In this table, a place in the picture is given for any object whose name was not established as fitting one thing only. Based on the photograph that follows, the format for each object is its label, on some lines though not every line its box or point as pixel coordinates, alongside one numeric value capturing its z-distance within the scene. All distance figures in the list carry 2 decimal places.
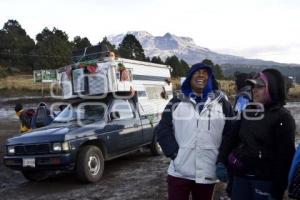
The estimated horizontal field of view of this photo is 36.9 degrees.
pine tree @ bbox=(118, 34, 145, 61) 67.00
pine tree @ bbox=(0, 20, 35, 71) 67.00
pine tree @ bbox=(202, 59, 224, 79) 68.19
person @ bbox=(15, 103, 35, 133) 12.13
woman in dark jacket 3.52
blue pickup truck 8.32
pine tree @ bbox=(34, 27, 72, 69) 57.28
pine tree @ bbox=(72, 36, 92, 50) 67.04
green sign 39.81
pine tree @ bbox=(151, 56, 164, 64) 59.62
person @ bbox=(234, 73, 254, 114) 5.66
